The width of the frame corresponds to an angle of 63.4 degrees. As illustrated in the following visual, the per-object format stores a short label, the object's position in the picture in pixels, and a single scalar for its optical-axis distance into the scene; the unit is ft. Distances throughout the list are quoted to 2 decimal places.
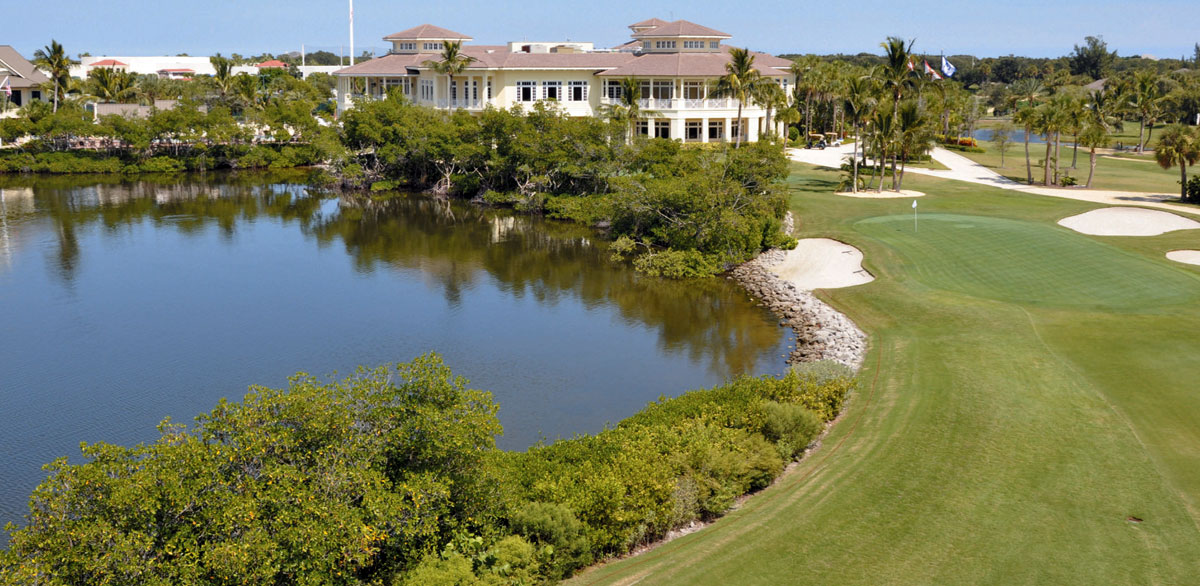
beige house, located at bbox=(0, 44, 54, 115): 311.50
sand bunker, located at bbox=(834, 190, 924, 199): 187.01
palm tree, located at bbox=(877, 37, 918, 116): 182.50
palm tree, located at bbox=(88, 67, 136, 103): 307.78
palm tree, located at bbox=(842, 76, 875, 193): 202.18
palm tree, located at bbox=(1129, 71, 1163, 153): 264.93
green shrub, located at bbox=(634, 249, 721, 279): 143.02
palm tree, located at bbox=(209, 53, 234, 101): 304.30
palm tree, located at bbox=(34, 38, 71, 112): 272.37
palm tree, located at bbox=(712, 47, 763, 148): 232.53
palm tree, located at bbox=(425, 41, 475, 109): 246.06
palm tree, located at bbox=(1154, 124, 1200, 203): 173.99
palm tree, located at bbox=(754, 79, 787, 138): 244.22
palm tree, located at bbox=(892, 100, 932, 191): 184.85
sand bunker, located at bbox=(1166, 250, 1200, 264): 130.11
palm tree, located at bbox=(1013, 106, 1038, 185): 195.34
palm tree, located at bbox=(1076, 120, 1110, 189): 186.39
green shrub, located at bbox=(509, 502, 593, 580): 54.85
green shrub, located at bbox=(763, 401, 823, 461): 71.56
